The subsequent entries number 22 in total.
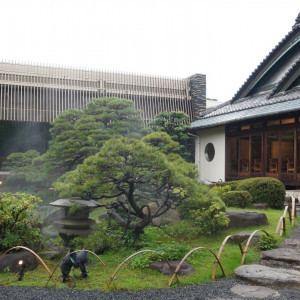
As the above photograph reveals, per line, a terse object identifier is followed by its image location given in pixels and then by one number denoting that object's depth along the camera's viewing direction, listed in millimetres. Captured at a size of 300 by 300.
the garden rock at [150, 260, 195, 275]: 6117
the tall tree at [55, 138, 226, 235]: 6828
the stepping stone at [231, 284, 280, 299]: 5123
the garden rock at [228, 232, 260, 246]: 7594
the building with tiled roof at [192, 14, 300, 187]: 13562
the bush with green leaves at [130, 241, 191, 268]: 6465
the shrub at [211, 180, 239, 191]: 12266
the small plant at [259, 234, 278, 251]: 7277
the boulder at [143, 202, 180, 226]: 9297
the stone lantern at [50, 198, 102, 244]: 7746
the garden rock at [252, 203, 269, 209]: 10745
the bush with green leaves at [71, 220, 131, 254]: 7406
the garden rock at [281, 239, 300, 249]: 7229
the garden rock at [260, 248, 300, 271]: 6251
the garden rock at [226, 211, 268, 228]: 8805
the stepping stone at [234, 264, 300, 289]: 5457
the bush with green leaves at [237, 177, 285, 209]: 11047
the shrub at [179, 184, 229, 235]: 8047
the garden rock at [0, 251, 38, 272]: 6332
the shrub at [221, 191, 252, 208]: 10516
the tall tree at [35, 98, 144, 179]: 11641
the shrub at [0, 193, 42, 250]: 6863
